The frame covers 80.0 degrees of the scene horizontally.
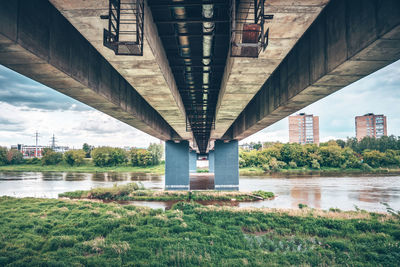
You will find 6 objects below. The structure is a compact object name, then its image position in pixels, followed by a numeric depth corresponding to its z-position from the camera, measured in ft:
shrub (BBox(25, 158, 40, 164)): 333.31
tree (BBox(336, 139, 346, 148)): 423.80
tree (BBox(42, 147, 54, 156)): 323.57
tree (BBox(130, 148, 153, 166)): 294.46
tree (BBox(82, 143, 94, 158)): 498.36
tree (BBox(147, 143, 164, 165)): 297.94
